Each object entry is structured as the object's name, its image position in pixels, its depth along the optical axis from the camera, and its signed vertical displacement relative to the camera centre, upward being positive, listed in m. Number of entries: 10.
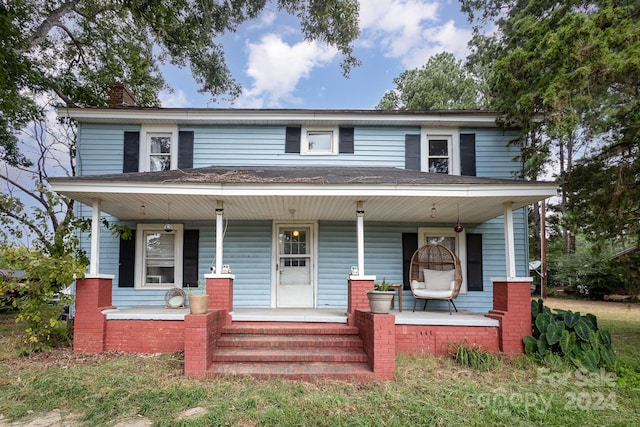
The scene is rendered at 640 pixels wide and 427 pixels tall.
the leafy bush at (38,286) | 5.37 -0.62
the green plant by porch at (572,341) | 4.97 -1.32
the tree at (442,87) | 20.16 +8.95
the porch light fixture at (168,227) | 6.77 +0.33
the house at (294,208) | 6.71 +0.69
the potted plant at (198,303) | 4.74 -0.76
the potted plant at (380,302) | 4.73 -0.72
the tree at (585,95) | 5.76 +2.64
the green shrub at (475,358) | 5.01 -1.56
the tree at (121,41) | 10.59 +6.52
